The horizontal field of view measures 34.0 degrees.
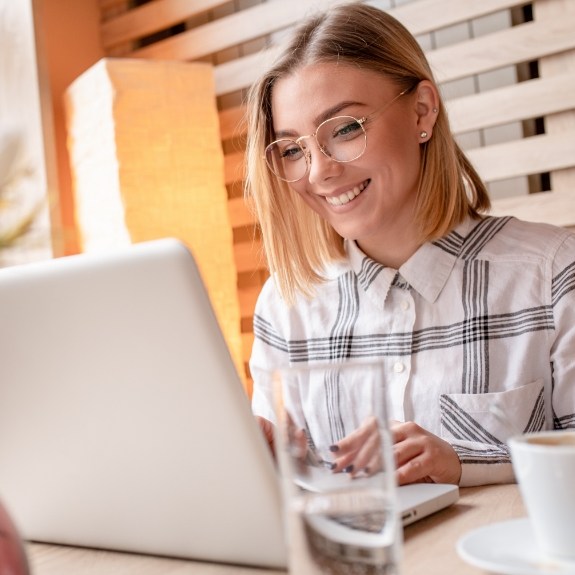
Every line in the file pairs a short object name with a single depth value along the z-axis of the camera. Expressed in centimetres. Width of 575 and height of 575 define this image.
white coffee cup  65
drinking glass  60
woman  148
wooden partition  251
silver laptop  75
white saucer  63
